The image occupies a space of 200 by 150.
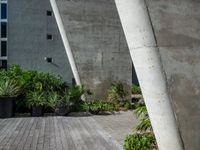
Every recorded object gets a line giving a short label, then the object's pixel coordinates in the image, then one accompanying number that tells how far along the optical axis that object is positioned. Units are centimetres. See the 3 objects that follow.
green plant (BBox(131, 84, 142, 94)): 2610
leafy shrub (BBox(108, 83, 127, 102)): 1642
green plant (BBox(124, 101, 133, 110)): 1635
